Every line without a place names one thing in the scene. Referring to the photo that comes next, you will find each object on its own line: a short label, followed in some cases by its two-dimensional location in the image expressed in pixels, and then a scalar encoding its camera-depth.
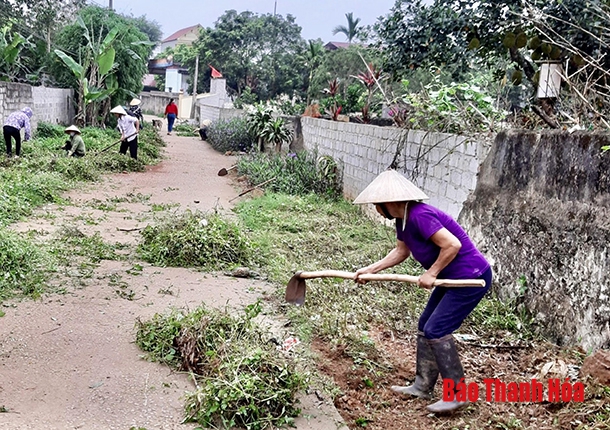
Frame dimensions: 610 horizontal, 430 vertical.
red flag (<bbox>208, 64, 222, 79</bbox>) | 35.91
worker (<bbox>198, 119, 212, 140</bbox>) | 26.00
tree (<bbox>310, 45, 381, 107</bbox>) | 27.95
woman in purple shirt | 3.56
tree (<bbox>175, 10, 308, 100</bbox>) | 38.84
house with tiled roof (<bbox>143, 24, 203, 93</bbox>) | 53.44
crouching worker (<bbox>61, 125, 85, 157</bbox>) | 13.15
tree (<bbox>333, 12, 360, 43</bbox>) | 48.22
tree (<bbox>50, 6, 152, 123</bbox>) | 19.36
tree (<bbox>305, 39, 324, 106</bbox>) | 32.92
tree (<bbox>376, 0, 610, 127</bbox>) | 8.15
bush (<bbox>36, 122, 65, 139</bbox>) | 16.95
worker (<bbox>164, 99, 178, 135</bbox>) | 27.03
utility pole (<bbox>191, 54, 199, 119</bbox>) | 38.22
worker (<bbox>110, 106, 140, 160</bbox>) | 14.37
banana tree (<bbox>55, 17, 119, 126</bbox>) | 18.77
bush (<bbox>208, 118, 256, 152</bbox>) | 19.77
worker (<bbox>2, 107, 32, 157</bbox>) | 12.41
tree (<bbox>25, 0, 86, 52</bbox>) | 21.39
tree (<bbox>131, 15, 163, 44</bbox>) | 81.76
